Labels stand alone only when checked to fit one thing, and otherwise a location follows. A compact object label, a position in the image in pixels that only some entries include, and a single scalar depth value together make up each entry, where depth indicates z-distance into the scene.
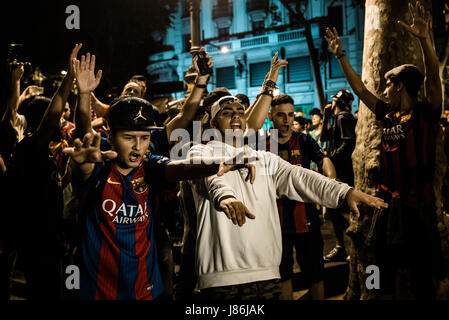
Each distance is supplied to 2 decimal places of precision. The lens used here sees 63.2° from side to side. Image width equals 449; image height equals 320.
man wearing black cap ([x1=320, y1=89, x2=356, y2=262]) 5.41
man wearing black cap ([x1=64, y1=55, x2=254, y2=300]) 2.37
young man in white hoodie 2.55
